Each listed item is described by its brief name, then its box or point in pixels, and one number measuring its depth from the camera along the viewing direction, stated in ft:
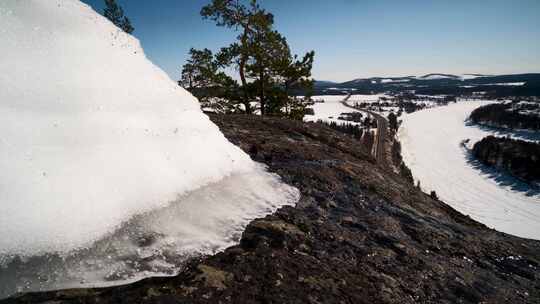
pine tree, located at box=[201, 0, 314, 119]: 50.44
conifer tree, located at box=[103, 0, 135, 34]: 75.36
